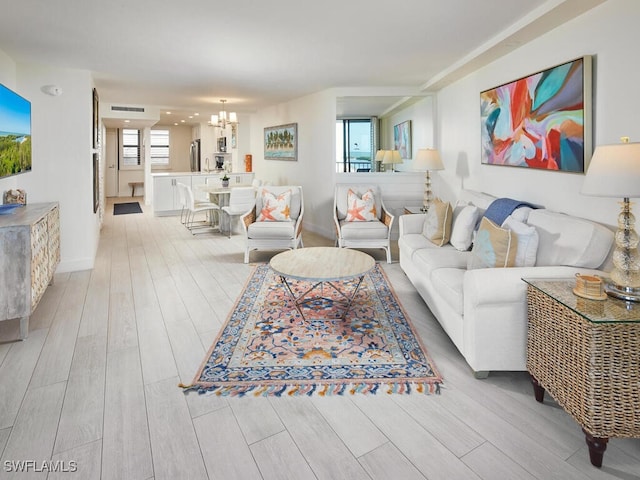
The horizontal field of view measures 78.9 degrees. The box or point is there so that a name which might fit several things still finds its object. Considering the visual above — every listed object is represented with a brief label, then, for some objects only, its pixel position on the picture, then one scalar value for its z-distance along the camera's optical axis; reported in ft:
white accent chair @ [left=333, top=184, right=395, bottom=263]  15.43
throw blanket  10.28
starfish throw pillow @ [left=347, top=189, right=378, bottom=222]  16.57
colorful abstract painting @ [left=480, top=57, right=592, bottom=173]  8.67
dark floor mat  30.09
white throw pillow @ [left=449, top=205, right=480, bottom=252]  11.18
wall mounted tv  9.69
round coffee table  9.56
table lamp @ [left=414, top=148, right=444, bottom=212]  15.97
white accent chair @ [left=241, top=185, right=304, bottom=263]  15.38
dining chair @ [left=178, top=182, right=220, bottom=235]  22.06
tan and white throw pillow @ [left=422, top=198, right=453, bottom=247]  12.00
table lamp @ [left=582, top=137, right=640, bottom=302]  5.72
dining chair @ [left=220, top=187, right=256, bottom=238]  19.44
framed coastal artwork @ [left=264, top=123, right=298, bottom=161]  23.56
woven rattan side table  5.13
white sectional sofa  6.84
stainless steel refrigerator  39.13
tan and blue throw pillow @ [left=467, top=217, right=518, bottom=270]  7.79
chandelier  22.08
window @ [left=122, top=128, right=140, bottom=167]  41.52
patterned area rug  7.13
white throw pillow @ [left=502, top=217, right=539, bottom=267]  7.79
